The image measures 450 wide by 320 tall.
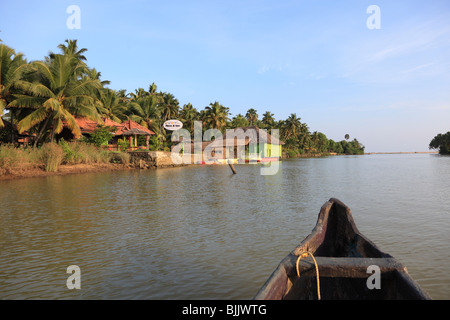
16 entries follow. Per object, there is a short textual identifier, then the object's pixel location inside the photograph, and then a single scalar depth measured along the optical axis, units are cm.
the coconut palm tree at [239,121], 6544
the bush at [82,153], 2583
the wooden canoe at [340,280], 285
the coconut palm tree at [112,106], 3892
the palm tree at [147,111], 4469
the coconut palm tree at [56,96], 2330
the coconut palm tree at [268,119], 7669
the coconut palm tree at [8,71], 2292
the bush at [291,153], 8119
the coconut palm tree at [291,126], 8231
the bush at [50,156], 2312
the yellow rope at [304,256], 314
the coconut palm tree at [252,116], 7400
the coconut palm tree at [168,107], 5326
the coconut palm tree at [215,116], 5588
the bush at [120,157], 3212
